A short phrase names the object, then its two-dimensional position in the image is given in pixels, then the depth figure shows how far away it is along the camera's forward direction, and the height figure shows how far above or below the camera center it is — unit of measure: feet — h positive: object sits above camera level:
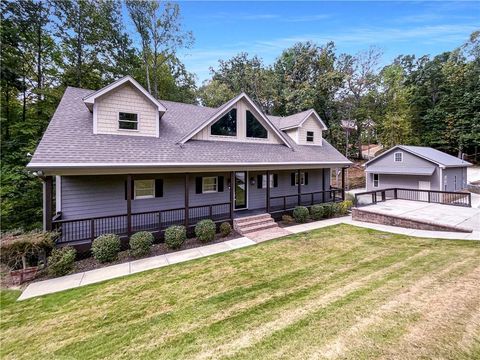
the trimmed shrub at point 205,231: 31.45 -7.09
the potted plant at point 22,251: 21.56 -6.83
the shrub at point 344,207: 46.45 -5.78
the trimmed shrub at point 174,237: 29.12 -7.33
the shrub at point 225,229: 33.99 -7.40
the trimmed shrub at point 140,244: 27.07 -7.61
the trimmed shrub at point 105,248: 25.41 -7.66
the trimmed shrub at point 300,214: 40.73 -6.29
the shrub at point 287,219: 40.68 -7.16
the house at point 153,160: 27.76 +2.66
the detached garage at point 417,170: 63.52 +2.39
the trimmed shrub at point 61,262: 23.09 -8.33
